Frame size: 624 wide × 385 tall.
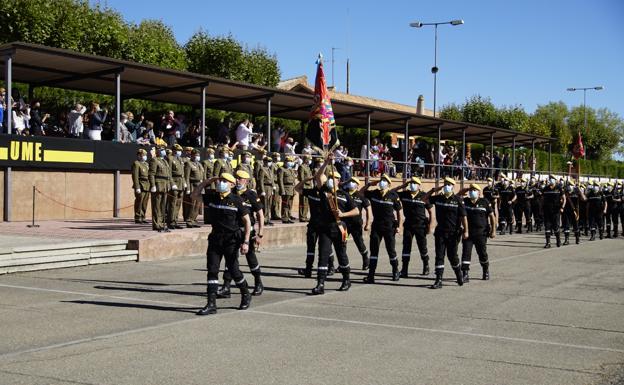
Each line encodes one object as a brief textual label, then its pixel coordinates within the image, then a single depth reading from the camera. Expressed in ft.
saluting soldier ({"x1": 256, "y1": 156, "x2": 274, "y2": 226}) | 74.64
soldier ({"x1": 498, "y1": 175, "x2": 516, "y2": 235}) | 98.99
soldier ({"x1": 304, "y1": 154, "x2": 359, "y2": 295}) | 43.37
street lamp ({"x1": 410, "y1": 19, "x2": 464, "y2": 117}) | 164.55
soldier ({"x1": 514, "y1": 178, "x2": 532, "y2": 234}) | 102.58
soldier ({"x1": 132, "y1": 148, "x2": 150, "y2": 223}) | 65.26
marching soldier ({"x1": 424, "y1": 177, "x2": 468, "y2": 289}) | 48.62
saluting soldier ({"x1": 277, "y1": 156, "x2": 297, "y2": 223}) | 77.15
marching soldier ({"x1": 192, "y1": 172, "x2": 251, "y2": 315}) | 36.37
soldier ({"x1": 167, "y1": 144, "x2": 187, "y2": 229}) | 66.03
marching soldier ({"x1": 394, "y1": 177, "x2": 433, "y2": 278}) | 52.60
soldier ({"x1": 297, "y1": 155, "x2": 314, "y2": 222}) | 77.51
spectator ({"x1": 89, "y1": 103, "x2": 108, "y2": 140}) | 75.31
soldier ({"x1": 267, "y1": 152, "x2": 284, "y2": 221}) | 76.95
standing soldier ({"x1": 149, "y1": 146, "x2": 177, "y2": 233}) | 63.31
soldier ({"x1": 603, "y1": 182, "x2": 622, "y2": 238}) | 102.63
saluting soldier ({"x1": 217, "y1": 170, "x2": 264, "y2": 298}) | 40.42
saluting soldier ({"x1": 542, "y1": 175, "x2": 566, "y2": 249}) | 81.51
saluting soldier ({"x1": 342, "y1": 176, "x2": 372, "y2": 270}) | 53.11
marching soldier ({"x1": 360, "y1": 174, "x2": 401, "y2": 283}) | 49.93
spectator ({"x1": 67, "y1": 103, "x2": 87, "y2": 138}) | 76.43
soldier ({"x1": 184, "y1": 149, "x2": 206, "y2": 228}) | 68.59
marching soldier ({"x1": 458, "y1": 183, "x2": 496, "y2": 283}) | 51.29
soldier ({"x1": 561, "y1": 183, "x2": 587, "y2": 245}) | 90.33
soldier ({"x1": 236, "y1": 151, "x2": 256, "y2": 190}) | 68.29
